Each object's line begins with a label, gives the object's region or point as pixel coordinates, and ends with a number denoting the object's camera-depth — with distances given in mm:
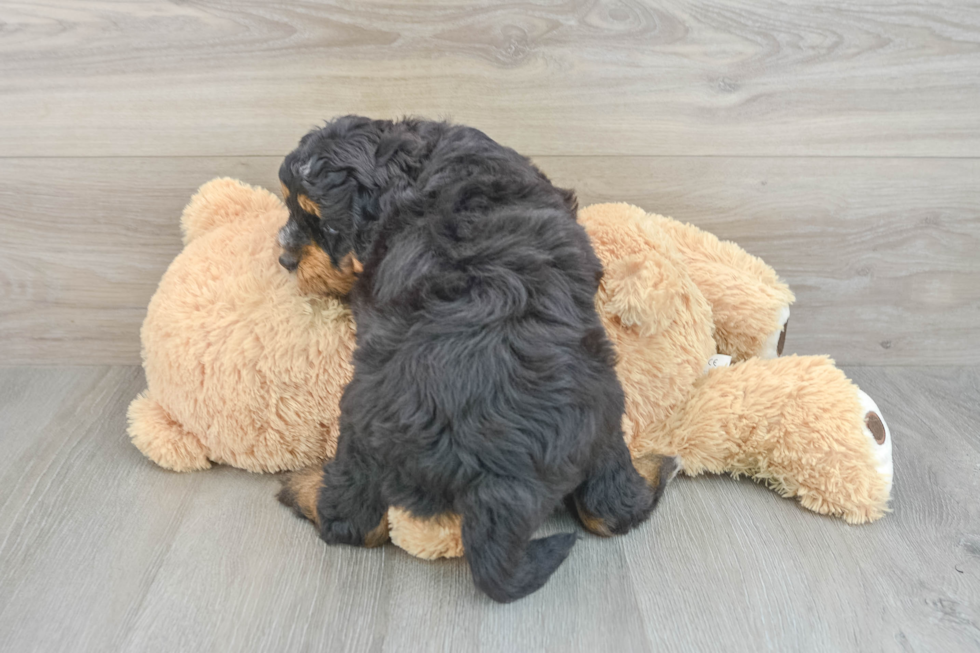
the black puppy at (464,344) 567
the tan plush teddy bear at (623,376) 655
